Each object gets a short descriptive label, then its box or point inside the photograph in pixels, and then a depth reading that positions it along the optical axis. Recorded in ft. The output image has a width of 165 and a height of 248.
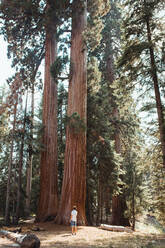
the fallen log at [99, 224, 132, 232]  34.65
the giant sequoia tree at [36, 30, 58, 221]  38.32
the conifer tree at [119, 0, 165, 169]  27.55
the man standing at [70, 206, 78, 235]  27.15
